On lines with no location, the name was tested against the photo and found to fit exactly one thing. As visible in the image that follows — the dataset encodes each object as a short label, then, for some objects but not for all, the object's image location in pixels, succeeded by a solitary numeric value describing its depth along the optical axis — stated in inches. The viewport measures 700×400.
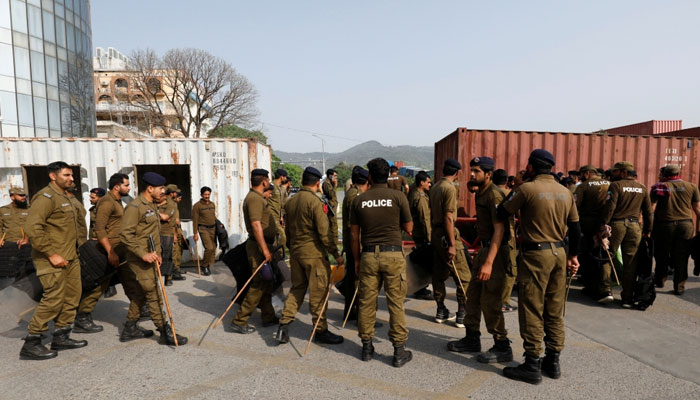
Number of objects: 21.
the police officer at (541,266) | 125.3
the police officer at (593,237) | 207.8
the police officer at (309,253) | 154.4
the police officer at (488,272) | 137.8
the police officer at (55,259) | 146.9
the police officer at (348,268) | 182.1
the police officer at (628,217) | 201.9
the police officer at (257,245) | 168.4
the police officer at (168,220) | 243.6
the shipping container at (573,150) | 290.4
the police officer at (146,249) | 152.8
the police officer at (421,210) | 195.9
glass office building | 997.8
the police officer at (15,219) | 233.1
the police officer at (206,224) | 282.4
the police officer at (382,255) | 138.9
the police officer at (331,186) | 321.1
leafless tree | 1321.4
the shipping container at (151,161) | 291.3
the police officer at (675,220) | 215.6
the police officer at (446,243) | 172.1
